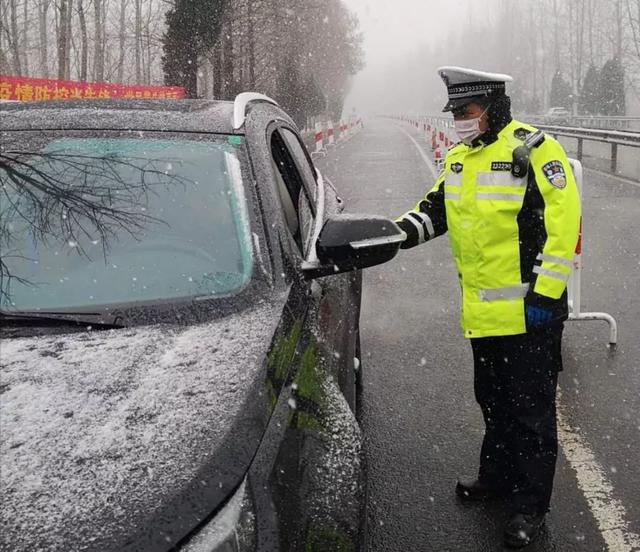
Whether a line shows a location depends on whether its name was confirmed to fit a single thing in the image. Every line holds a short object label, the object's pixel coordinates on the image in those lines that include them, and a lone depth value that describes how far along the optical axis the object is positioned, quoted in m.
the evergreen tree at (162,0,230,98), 24.95
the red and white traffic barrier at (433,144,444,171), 19.50
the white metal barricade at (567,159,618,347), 5.43
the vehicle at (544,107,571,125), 54.29
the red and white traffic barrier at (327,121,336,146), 30.97
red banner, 17.38
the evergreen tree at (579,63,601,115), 61.94
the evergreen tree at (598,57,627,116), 58.62
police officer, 2.92
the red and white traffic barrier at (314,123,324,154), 24.85
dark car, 1.44
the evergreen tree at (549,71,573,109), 72.81
